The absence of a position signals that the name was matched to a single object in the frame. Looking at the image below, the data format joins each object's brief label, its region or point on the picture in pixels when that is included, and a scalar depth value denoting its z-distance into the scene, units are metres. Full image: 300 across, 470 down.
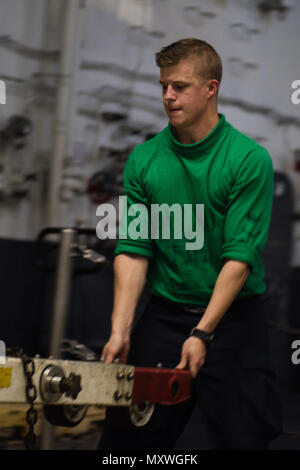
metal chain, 4.94
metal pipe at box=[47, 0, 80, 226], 11.87
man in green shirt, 6.00
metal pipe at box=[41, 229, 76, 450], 8.61
